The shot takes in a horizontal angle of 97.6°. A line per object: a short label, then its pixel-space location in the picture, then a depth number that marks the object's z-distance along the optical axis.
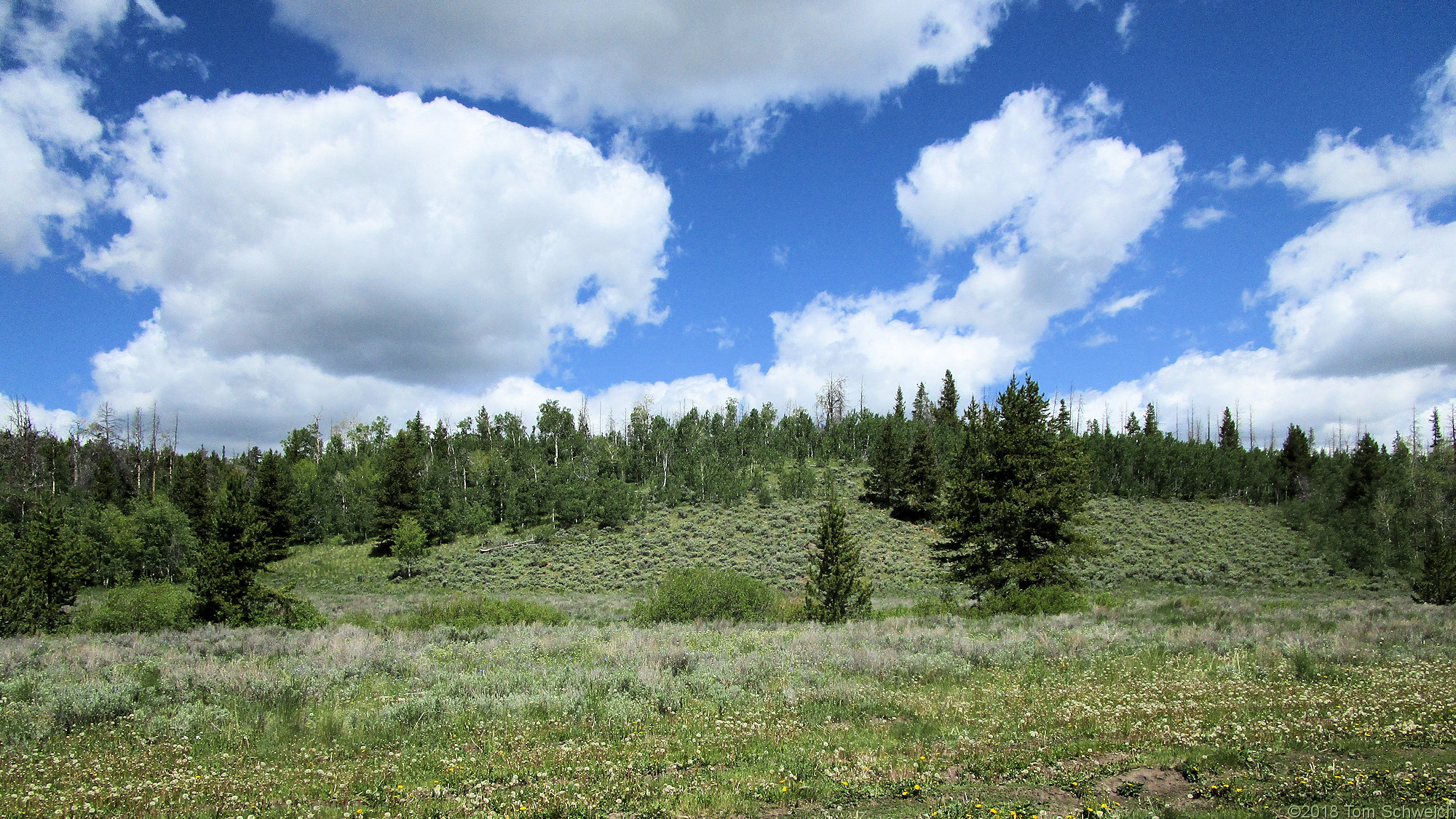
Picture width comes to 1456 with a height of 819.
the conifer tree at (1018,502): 23.95
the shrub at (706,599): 21.15
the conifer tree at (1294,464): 79.69
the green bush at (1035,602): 20.66
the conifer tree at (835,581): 21.42
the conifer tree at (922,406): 121.88
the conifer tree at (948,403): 105.00
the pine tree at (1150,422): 100.68
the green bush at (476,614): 21.30
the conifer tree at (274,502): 57.09
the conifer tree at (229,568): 21.81
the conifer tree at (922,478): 63.56
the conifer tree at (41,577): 21.17
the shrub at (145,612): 21.20
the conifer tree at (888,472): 66.31
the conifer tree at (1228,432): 104.32
